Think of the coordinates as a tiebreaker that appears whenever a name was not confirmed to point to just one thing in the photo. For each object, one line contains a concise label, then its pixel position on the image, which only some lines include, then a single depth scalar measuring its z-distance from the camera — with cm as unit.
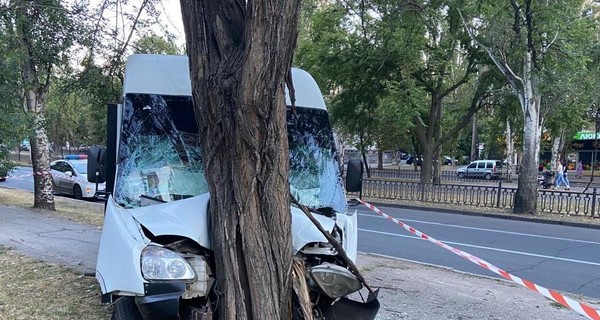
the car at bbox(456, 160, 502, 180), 4517
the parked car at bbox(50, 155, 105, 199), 1845
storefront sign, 5140
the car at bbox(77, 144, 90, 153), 6030
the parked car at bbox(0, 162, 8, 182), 1367
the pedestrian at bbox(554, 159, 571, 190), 3022
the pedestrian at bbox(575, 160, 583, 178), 4466
